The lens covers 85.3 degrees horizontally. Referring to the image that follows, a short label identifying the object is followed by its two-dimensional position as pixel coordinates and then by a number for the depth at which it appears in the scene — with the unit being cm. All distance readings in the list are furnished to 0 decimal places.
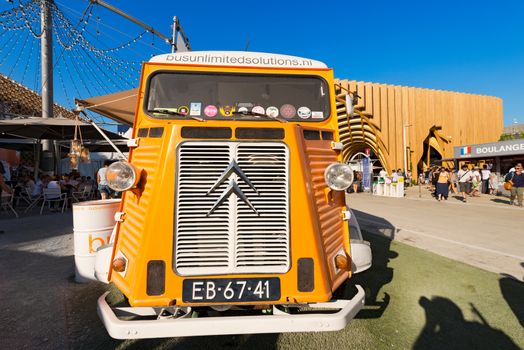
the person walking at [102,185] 906
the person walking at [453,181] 1791
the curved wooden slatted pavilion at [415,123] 2803
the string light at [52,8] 1146
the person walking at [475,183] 1621
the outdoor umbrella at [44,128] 874
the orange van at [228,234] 217
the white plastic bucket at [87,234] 386
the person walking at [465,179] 1499
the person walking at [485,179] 1786
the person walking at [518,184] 1138
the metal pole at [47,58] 1171
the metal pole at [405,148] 2832
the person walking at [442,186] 1376
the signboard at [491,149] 1659
